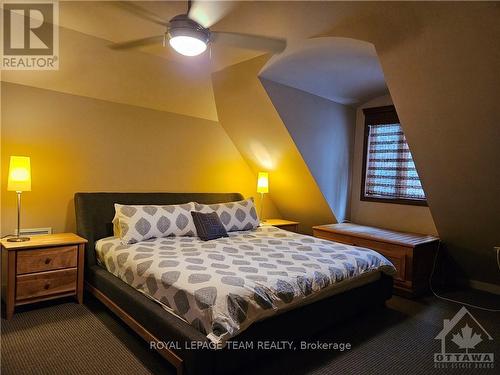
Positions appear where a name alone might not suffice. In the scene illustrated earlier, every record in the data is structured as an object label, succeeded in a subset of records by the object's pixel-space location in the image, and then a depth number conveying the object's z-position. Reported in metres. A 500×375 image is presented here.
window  3.94
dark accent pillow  3.15
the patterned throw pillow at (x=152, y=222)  2.91
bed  1.75
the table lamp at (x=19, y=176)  2.60
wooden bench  3.26
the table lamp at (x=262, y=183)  4.36
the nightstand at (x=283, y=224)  4.30
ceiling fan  1.83
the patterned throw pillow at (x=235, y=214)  3.58
